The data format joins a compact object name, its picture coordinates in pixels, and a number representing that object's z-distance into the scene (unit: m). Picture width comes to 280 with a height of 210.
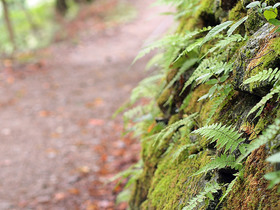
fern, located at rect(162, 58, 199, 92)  2.72
